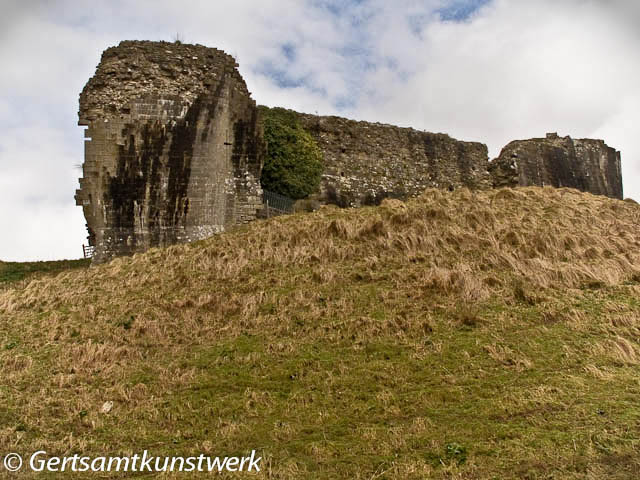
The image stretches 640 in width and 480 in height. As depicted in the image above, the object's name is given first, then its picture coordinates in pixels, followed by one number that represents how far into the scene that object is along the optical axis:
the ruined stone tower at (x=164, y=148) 15.62
